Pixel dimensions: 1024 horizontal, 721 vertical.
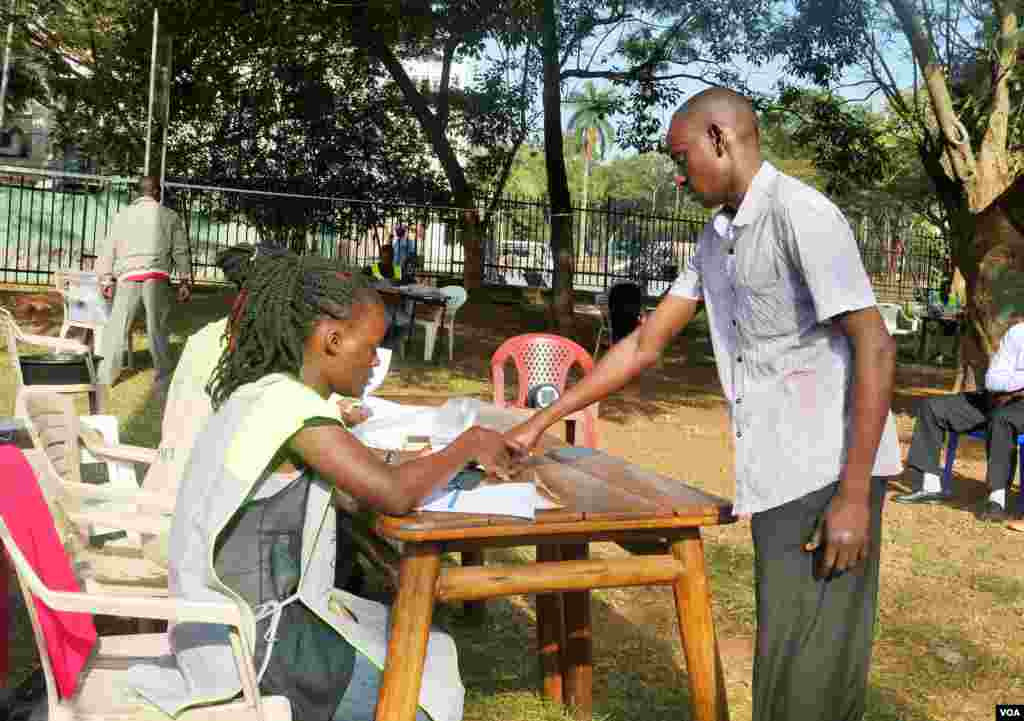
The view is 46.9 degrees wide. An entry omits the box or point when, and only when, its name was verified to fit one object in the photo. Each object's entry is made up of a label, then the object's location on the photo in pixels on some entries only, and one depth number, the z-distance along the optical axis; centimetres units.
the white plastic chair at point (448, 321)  1485
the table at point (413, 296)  1479
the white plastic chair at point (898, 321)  2012
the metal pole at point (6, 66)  1320
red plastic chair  666
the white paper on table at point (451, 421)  358
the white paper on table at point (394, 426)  364
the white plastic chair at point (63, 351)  681
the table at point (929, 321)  1968
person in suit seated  773
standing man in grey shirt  246
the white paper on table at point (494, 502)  270
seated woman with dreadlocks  245
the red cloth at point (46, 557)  242
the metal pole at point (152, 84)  1195
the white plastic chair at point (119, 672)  228
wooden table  256
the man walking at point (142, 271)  1096
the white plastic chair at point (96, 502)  341
